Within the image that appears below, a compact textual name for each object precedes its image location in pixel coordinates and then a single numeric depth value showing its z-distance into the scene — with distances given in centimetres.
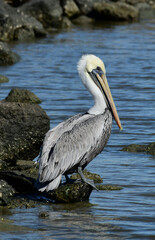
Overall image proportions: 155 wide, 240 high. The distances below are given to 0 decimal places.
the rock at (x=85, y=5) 2886
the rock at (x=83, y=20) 2925
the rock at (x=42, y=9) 2572
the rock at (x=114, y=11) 2895
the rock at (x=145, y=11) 3105
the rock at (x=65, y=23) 2723
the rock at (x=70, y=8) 2808
